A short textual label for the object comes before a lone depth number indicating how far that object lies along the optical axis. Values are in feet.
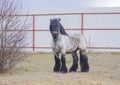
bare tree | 46.14
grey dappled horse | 44.37
